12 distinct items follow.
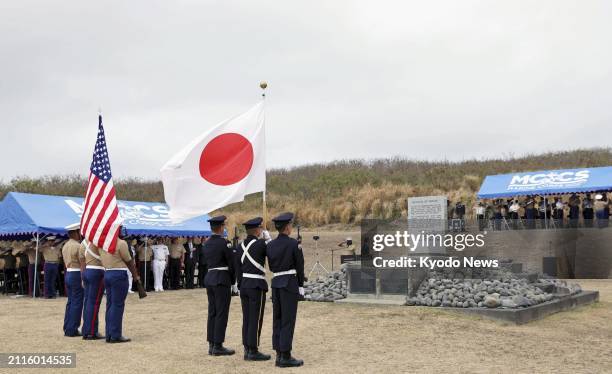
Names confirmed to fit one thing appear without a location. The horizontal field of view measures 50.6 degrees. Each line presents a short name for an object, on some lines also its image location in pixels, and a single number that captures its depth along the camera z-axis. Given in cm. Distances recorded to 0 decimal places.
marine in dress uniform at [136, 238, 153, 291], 1914
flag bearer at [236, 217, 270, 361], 802
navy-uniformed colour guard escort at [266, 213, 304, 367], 770
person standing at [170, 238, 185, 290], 1988
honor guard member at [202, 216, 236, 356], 841
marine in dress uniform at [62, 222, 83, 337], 1031
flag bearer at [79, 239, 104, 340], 976
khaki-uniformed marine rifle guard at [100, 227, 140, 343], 938
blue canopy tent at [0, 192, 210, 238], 1662
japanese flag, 953
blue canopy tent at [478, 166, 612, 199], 2284
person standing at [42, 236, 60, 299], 1662
